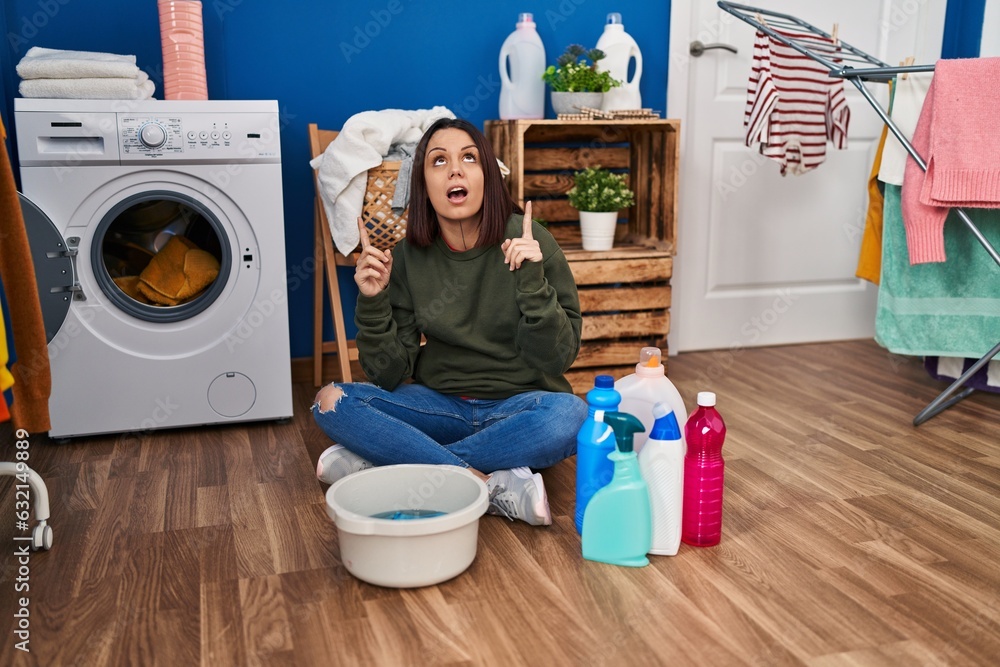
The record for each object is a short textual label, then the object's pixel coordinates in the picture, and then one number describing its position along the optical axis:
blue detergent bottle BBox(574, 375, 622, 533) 1.54
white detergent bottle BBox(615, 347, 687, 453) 1.69
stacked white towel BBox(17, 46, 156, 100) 2.09
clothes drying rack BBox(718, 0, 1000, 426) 2.13
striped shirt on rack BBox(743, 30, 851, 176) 2.57
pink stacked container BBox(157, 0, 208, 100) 2.33
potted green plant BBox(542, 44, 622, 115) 2.66
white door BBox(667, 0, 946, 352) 3.06
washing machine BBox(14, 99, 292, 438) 2.10
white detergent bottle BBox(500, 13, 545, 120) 2.71
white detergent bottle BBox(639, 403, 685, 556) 1.49
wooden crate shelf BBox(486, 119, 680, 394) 2.64
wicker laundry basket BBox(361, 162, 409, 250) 2.38
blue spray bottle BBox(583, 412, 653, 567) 1.47
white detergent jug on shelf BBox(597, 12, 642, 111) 2.74
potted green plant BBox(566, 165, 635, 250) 2.72
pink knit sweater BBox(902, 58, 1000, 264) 2.07
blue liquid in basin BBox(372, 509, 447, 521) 1.57
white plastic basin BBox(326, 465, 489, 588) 1.37
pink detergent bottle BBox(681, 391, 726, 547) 1.52
